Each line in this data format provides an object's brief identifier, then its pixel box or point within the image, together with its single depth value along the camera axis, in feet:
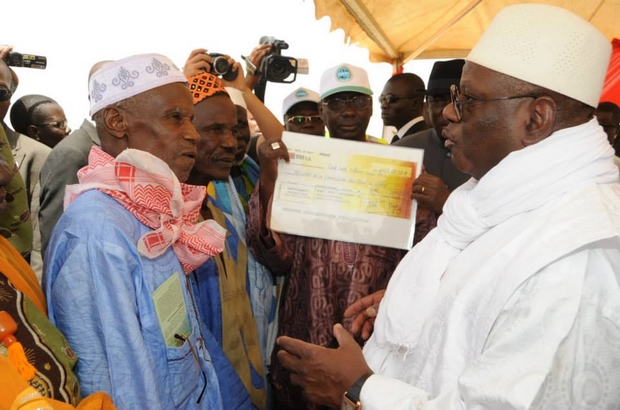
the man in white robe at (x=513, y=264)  4.31
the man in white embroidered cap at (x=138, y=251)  5.60
